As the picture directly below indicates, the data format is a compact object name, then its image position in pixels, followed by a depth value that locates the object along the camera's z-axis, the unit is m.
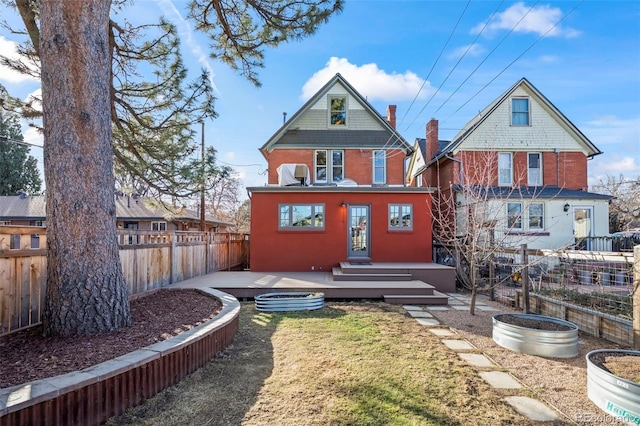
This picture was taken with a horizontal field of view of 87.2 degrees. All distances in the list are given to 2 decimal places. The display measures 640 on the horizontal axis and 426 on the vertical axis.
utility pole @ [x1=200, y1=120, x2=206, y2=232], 16.48
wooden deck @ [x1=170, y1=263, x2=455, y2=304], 7.93
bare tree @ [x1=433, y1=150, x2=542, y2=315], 6.05
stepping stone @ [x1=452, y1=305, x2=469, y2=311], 7.27
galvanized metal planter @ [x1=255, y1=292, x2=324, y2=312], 6.54
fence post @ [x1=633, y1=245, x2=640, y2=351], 3.90
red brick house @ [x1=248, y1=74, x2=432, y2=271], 11.36
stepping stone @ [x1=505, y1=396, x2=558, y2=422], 2.78
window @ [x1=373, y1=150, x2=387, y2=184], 14.92
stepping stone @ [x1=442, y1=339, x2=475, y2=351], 4.62
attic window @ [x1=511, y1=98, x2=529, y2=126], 16.08
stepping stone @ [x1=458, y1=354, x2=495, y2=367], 4.01
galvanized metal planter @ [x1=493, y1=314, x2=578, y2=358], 4.27
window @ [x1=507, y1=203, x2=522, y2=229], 14.89
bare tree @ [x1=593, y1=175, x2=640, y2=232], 20.88
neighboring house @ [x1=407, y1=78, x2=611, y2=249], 15.79
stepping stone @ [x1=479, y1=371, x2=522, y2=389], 3.41
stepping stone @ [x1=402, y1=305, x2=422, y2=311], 7.17
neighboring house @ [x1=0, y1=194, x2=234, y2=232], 21.28
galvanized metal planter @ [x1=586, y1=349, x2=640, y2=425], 2.67
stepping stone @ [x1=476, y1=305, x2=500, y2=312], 7.24
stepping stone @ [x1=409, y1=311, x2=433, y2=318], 6.57
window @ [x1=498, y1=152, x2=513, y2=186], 16.08
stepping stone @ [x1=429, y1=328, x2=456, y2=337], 5.33
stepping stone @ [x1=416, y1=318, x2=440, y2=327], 5.97
